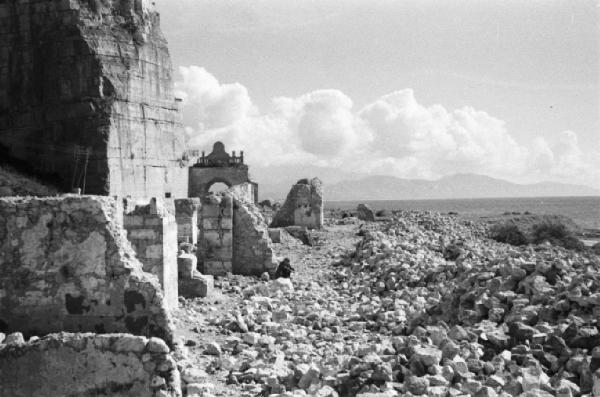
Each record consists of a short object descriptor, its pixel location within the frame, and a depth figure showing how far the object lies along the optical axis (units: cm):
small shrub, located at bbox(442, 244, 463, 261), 1514
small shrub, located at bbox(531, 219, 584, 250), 2483
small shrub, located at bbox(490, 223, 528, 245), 2661
